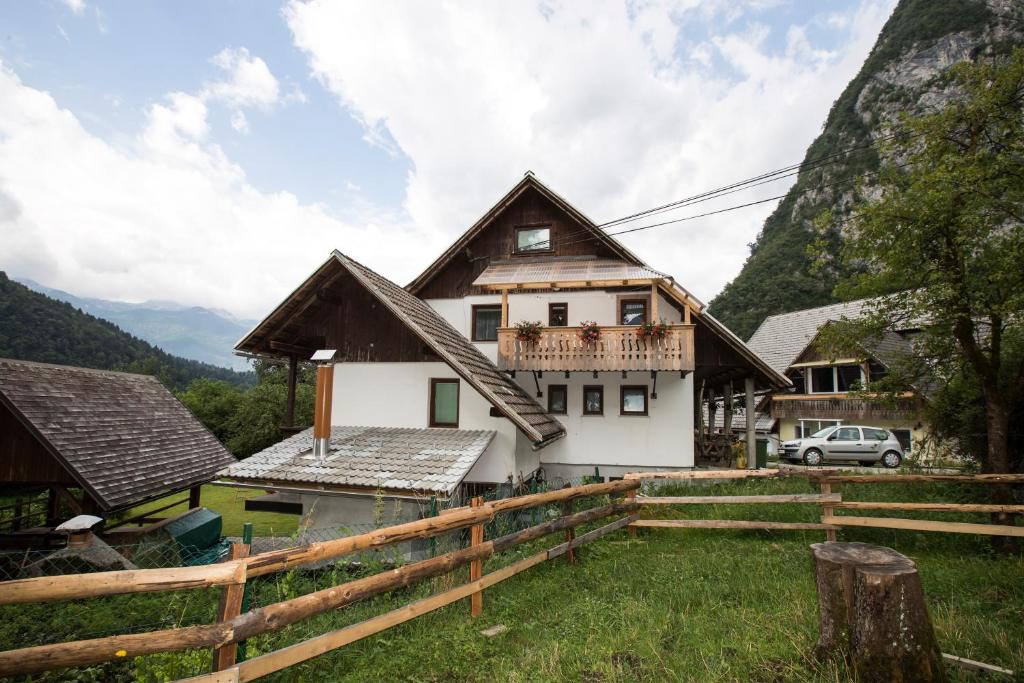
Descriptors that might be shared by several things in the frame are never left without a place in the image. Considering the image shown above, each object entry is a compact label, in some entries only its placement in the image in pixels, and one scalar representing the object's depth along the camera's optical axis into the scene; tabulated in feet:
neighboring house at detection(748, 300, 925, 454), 84.94
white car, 67.97
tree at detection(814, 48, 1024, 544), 24.71
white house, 34.37
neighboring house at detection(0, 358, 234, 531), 30.83
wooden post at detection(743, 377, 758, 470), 51.22
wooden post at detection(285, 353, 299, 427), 44.60
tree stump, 11.39
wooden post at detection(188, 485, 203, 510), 42.63
